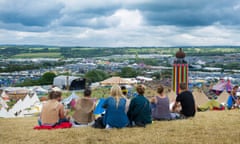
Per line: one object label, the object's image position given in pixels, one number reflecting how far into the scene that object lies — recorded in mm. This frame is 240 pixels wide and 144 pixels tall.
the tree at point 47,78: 70000
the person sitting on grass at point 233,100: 12978
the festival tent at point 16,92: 43131
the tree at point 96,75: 77250
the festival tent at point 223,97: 20841
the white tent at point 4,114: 21797
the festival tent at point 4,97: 38434
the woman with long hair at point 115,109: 7688
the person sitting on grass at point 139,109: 7996
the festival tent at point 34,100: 25403
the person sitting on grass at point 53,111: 7828
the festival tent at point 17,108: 23464
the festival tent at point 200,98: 18928
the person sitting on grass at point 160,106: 8773
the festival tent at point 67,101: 22988
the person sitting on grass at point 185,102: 9078
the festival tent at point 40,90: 49094
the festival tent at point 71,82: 59906
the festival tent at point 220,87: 38944
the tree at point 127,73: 82662
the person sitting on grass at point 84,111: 8125
